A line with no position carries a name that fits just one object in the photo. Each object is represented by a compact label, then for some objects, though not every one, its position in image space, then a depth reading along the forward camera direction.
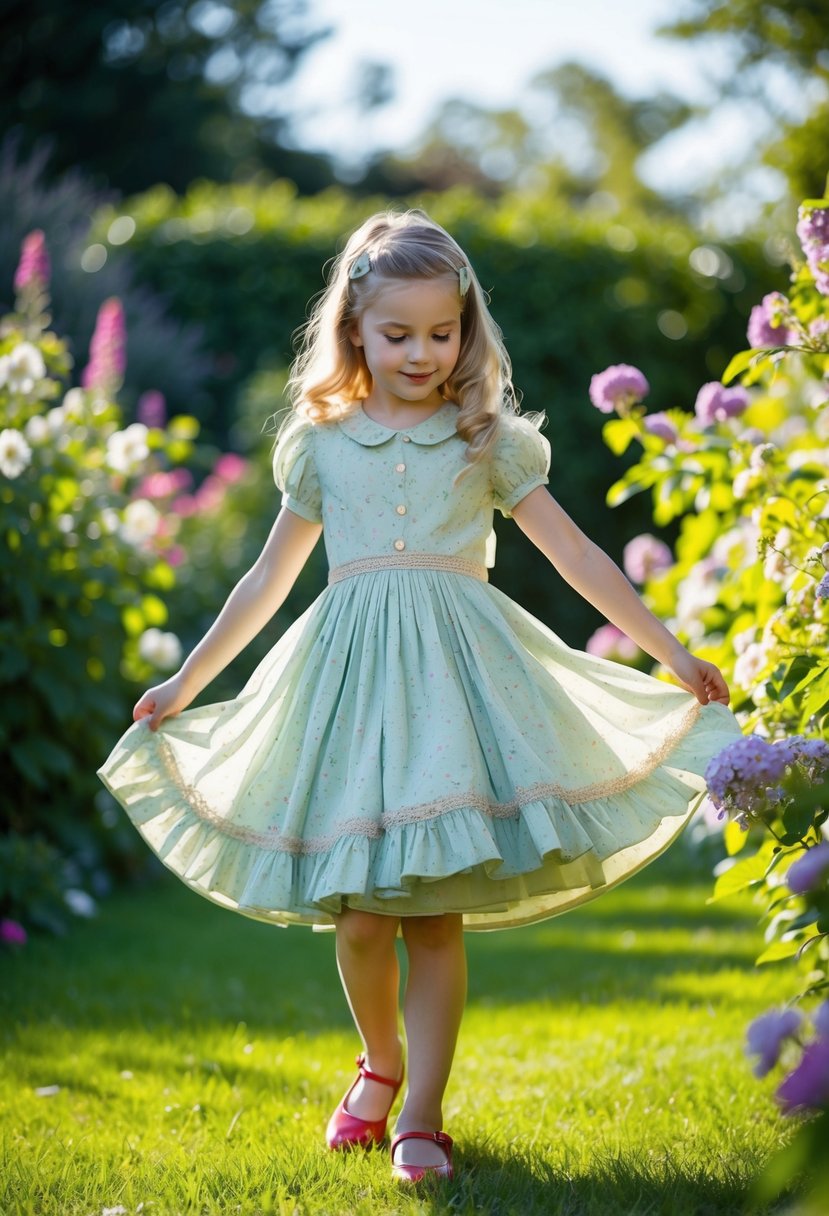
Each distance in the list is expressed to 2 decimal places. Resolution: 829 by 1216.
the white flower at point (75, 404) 4.36
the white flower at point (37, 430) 4.14
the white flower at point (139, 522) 4.40
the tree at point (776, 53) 7.83
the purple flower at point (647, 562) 4.24
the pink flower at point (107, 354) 4.66
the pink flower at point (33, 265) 4.37
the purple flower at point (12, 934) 3.97
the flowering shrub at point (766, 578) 1.84
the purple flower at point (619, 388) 2.91
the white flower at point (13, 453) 3.89
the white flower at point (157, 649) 4.54
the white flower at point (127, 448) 4.32
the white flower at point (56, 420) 4.18
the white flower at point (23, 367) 3.99
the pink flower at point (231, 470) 6.61
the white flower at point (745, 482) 2.62
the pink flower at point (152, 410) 5.36
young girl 2.17
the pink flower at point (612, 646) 4.86
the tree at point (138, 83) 17.09
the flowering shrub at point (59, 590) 4.08
